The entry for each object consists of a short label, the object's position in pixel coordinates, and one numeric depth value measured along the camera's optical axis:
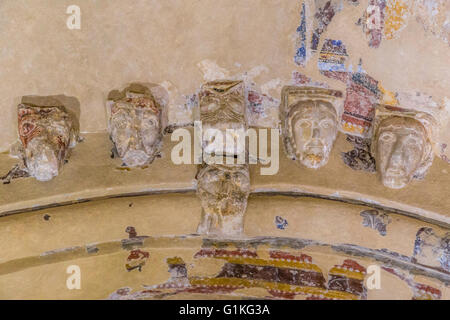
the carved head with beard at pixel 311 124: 3.98
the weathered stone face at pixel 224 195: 4.09
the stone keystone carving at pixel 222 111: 4.15
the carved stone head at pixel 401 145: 3.90
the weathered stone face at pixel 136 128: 4.12
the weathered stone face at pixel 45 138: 4.01
